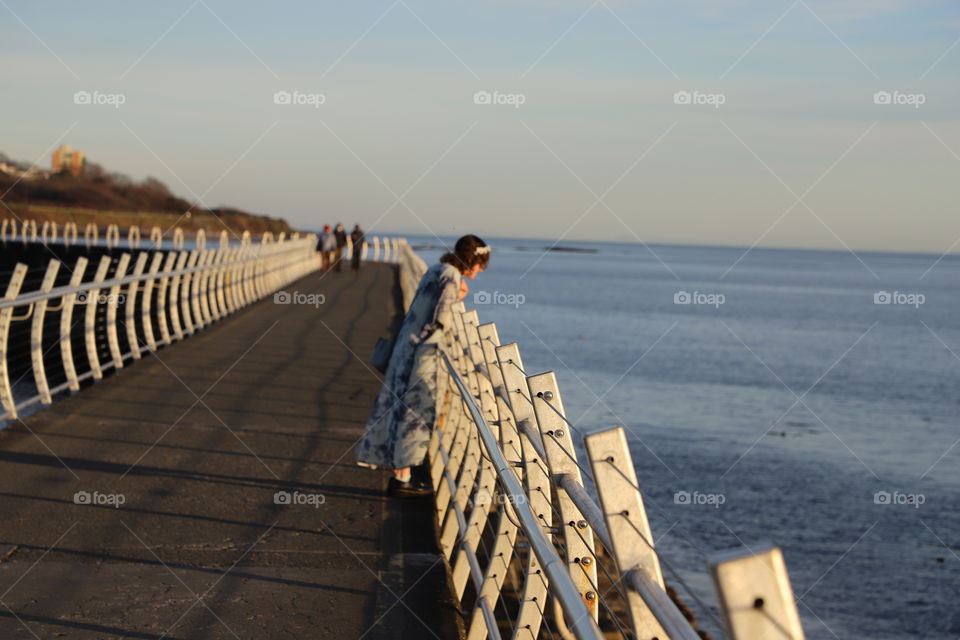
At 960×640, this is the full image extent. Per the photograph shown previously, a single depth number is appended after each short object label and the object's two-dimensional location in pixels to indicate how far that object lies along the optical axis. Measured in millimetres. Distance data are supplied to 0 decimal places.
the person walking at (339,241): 49112
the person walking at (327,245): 45625
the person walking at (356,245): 47406
